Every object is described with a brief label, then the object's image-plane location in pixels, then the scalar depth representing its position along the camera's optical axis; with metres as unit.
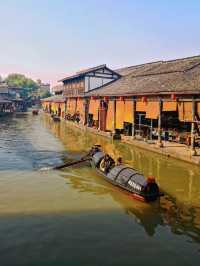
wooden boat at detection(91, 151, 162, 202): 14.70
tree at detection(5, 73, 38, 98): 169.19
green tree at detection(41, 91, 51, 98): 144.12
